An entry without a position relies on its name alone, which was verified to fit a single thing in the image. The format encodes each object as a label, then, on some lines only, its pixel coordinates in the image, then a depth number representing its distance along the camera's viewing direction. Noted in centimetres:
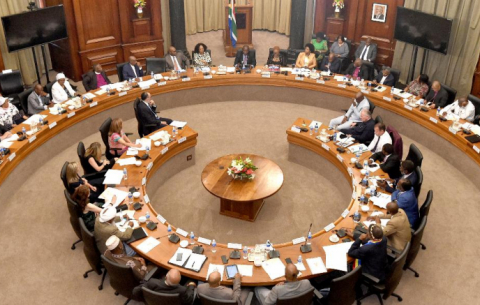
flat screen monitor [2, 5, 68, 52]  1039
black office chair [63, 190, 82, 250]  633
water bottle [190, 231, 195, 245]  614
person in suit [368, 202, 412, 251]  594
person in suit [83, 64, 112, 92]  1055
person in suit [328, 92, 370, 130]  920
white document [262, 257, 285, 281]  557
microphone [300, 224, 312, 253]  592
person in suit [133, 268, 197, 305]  506
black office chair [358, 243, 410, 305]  543
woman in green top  1303
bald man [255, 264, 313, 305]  508
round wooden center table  723
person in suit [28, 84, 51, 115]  936
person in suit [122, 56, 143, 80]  1104
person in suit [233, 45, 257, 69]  1186
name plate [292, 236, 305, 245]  609
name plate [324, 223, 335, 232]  629
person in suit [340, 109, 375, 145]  855
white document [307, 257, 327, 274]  561
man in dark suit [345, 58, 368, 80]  1120
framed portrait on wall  1260
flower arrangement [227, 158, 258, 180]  748
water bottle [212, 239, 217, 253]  601
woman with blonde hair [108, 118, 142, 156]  815
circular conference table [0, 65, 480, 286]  595
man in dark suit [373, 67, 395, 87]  1077
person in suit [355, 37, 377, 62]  1248
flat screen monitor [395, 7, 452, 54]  1088
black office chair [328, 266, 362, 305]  516
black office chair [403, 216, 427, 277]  591
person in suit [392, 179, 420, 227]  646
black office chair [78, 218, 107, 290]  585
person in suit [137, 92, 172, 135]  897
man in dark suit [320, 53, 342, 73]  1184
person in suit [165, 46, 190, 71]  1171
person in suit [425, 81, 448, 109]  974
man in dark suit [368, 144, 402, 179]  741
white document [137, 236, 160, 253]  595
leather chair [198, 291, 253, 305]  491
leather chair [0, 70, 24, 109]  1015
